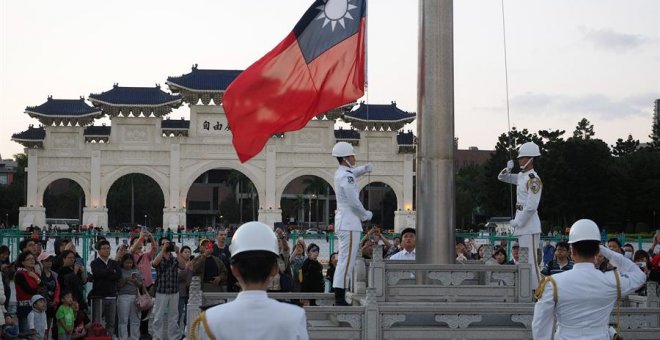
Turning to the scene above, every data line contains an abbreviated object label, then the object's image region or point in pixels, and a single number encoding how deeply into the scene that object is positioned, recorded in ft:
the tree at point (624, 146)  243.40
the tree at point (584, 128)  235.20
